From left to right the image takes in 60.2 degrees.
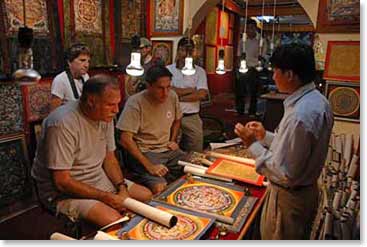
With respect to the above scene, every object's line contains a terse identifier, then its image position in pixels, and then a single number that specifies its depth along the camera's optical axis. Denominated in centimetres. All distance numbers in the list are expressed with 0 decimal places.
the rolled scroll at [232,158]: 157
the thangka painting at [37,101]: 179
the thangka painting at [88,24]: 178
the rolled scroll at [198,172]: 136
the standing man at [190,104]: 197
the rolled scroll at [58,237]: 92
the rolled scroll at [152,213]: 96
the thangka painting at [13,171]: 141
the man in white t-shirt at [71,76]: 185
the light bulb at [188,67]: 168
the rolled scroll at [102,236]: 87
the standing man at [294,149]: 103
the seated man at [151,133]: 174
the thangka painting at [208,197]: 108
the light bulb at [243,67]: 191
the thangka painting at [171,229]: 92
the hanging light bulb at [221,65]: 179
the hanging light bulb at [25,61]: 84
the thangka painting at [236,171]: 136
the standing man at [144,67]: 176
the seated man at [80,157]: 121
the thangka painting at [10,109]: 162
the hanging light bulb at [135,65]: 134
